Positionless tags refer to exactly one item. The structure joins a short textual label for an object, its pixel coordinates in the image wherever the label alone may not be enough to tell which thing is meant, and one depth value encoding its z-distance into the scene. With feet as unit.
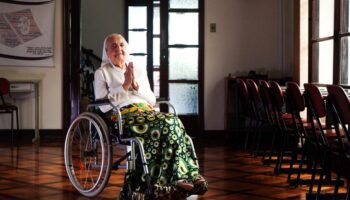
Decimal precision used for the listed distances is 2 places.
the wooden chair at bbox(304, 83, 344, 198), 11.27
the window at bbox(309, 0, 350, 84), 16.53
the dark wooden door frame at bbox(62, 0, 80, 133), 22.50
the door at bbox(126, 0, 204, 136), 23.25
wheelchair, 11.18
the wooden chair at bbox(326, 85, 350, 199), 9.64
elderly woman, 10.98
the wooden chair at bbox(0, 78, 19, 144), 21.11
